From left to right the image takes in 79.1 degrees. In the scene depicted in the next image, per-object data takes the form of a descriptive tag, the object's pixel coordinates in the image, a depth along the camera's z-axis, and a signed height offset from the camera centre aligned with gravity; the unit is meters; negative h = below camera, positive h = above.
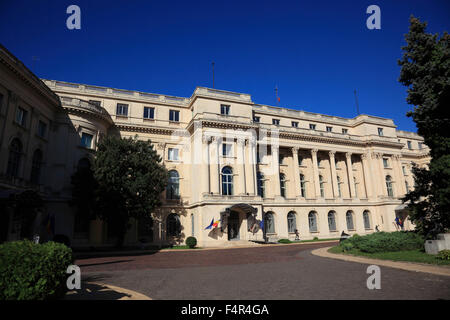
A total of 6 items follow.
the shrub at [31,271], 6.03 -0.93
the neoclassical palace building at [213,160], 28.13 +8.76
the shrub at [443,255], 14.15 -1.84
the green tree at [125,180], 27.19 +4.77
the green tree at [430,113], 17.86 +7.31
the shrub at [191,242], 31.33 -1.83
